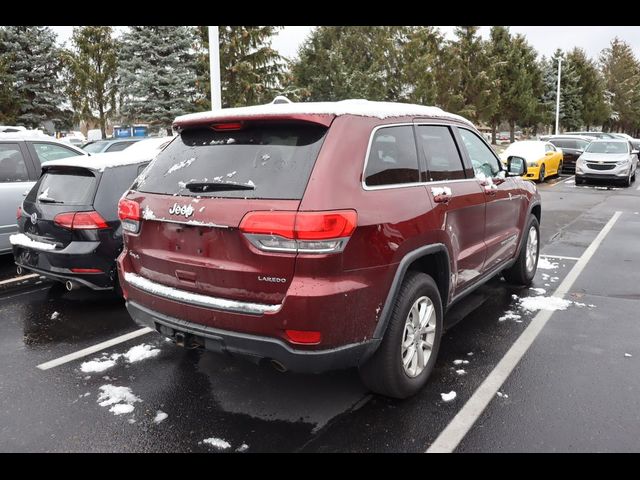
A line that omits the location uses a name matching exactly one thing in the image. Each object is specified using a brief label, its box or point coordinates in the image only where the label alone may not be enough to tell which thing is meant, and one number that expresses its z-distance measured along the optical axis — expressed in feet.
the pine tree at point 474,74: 129.70
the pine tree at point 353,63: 140.46
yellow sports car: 62.44
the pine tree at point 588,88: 174.70
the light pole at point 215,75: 35.59
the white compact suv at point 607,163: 58.49
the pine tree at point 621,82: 209.05
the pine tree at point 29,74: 89.76
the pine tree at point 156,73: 83.46
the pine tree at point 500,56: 134.10
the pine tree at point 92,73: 104.88
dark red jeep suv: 9.28
